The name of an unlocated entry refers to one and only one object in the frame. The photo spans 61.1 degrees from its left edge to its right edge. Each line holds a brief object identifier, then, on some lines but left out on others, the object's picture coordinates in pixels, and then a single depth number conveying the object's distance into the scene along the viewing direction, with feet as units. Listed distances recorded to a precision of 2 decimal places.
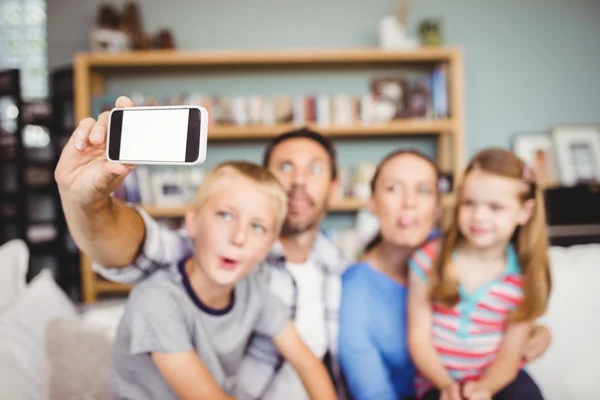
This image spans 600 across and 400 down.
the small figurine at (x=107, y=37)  9.92
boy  2.53
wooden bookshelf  9.78
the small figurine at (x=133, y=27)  10.18
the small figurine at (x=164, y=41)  10.29
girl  3.38
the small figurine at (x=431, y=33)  10.13
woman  3.39
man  2.14
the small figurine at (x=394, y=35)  10.07
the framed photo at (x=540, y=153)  10.75
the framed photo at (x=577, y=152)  10.69
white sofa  3.36
